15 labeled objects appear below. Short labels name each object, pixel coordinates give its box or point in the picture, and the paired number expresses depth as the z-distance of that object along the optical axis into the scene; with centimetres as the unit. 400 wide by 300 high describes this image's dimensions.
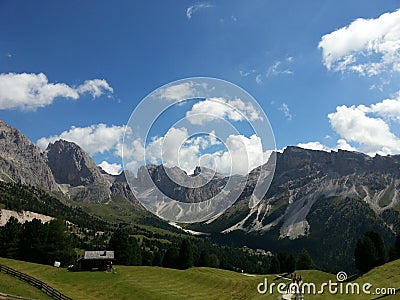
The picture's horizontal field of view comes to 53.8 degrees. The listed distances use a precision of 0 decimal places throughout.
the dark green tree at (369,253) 7162
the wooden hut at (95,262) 7525
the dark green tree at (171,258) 10962
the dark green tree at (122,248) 9988
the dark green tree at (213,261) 11444
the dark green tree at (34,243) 8931
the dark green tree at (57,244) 8944
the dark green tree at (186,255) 10575
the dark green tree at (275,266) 10927
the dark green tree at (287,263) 10162
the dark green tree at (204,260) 11306
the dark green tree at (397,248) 9125
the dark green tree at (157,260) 11881
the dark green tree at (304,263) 10106
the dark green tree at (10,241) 9219
